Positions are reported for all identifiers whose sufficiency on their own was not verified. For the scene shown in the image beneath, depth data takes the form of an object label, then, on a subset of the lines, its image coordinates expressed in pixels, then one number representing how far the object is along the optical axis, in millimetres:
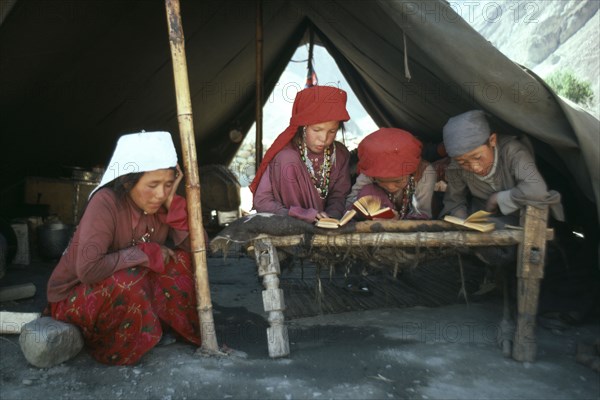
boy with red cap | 3027
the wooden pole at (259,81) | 4754
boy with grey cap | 2787
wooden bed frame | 2564
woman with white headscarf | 2477
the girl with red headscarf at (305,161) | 3148
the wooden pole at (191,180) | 2605
